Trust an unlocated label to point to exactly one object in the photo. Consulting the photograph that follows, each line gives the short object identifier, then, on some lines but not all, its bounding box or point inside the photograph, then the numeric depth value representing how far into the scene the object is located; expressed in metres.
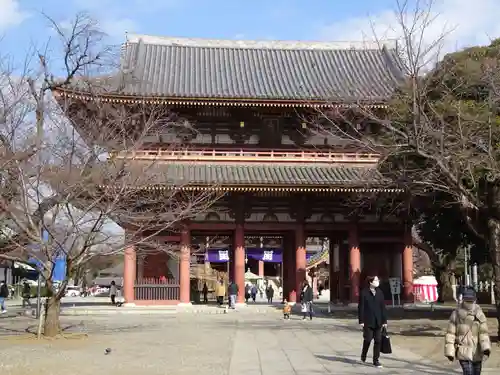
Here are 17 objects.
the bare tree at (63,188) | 15.36
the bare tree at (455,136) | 15.55
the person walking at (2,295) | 27.54
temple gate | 25.00
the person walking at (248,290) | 42.78
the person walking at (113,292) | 33.49
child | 23.11
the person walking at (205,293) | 33.74
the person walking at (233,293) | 25.86
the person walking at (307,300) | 22.97
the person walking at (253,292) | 41.05
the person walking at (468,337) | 8.09
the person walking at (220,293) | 30.72
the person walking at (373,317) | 11.78
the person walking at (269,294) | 38.56
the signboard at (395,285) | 27.22
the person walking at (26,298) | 33.28
